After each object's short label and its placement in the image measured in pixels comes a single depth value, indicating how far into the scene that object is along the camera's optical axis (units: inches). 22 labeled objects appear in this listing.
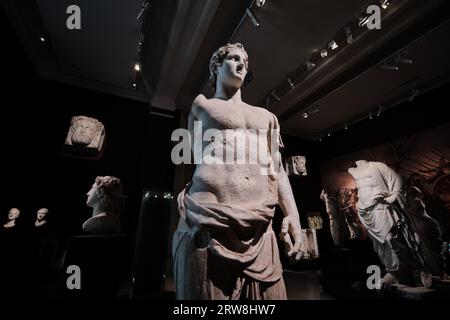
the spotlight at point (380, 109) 255.8
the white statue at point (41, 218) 162.7
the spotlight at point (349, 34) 172.4
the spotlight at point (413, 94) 230.6
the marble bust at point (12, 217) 149.1
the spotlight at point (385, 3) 150.3
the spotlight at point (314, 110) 271.6
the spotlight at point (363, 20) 163.7
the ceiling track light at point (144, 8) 151.9
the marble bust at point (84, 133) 184.2
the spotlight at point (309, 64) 203.5
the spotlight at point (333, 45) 181.5
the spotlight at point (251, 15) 154.1
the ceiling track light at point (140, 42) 177.9
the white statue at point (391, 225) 169.9
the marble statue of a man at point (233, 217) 41.4
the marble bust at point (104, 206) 133.3
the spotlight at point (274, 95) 243.9
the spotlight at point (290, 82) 224.3
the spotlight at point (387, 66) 197.6
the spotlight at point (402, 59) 193.5
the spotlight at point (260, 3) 148.9
